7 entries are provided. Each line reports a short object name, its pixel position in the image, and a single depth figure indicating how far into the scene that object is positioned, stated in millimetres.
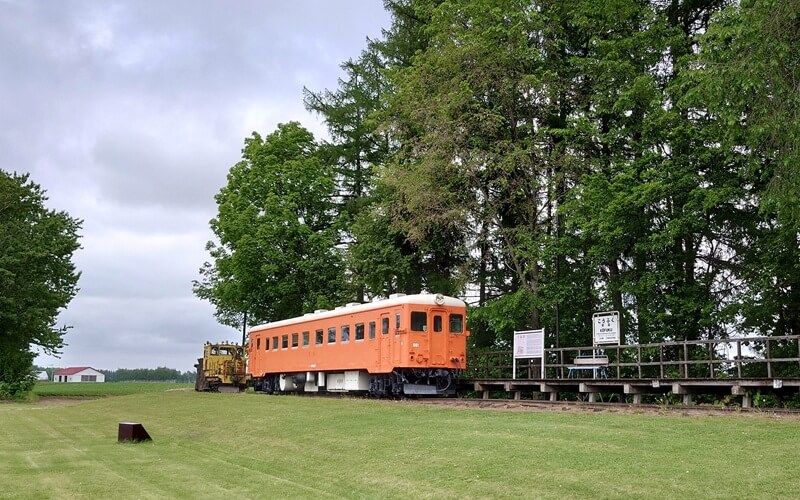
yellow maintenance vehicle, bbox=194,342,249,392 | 41094
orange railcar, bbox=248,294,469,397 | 23781
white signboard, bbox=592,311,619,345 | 22047
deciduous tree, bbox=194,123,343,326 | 39375
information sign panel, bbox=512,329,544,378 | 23609
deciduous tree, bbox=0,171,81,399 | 40594
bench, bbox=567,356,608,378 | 21906
